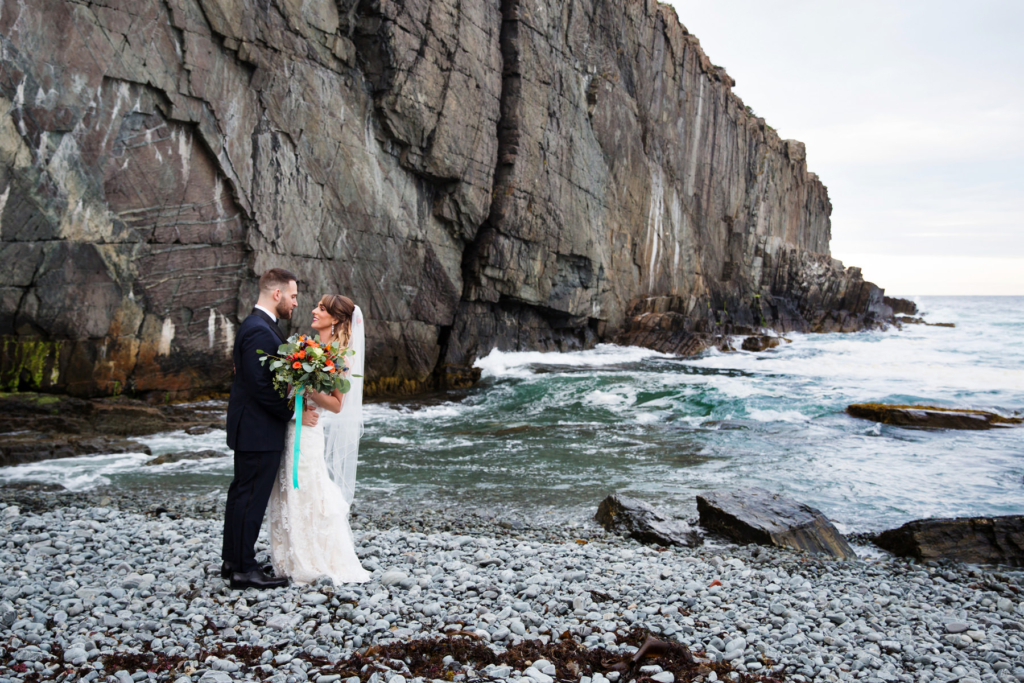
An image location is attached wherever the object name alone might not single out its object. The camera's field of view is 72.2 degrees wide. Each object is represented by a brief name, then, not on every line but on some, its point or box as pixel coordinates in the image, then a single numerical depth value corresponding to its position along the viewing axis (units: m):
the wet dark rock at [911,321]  57.90
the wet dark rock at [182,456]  10.90
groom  5.00
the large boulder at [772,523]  7.59
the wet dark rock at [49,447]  10.60
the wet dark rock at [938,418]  15.50
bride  5.21
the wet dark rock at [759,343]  35.03
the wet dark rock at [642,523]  7.65
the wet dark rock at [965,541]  7.43
